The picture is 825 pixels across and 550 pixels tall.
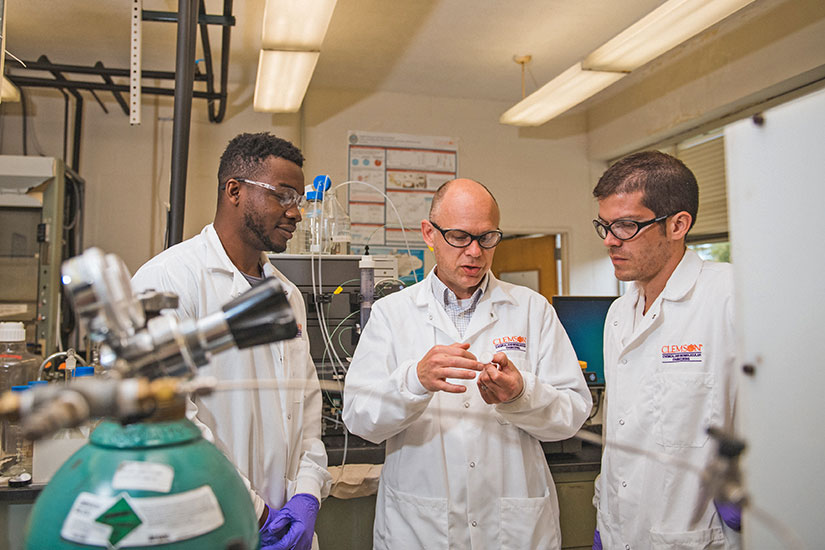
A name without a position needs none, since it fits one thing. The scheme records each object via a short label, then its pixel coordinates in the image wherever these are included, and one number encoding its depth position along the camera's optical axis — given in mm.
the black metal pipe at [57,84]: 3936
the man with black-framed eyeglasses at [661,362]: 1271
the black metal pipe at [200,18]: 2766
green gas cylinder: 466
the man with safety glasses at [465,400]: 1321
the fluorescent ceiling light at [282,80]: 3132
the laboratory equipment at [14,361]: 1814
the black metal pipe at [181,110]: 2328
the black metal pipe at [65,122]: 4180
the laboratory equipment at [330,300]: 2217
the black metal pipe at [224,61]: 3059
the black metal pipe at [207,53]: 3120
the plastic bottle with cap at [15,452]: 1711
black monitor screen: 2332
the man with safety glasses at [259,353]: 1325
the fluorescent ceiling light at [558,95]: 3371
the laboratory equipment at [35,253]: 3525
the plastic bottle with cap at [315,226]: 2332
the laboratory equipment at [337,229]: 2492
